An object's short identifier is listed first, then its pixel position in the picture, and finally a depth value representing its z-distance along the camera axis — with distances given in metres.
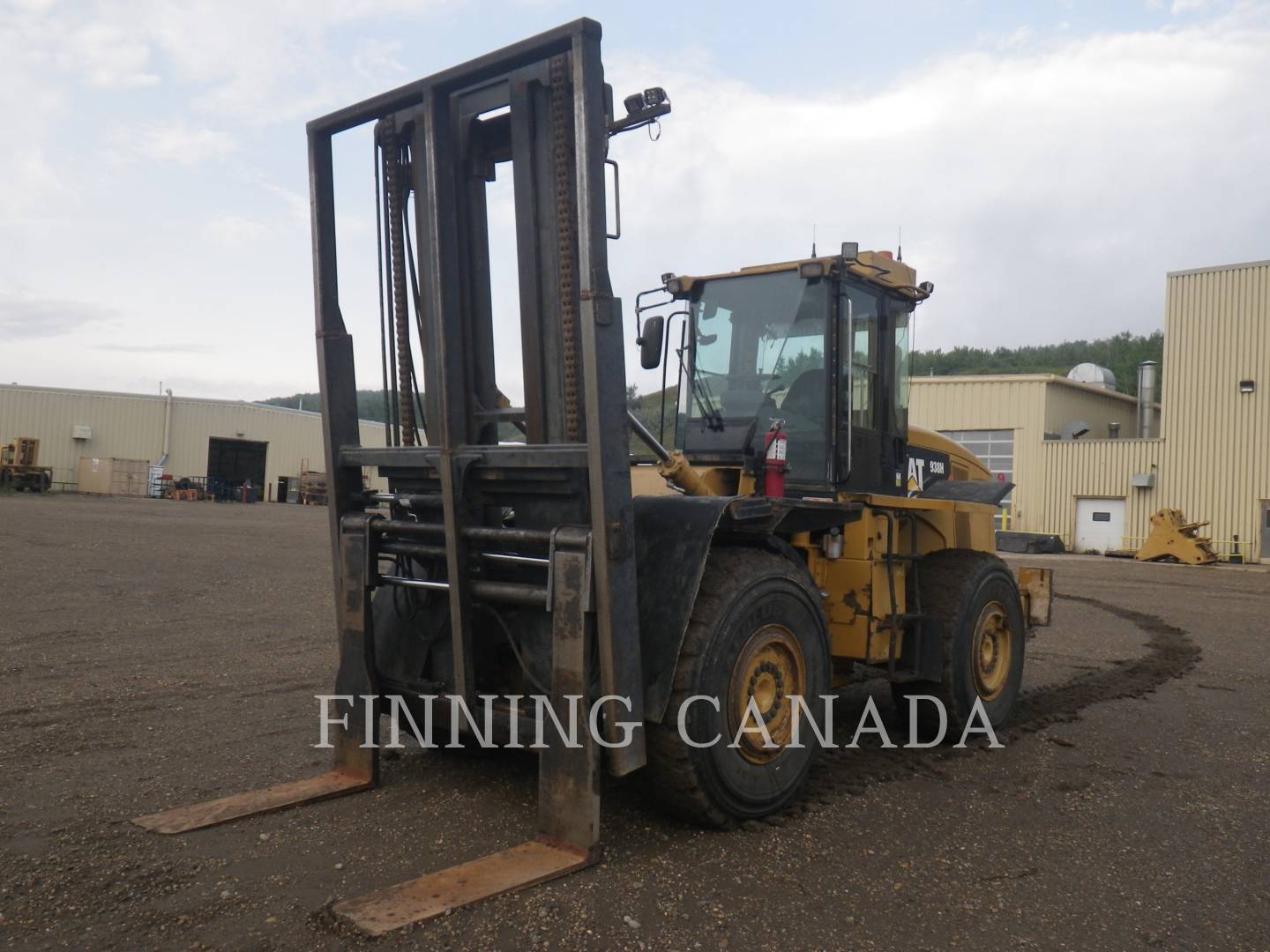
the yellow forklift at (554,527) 4.25
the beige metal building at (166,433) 43.31
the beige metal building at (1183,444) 28.69
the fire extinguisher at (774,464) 5.61
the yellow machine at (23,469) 39.62
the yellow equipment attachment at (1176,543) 26.95
